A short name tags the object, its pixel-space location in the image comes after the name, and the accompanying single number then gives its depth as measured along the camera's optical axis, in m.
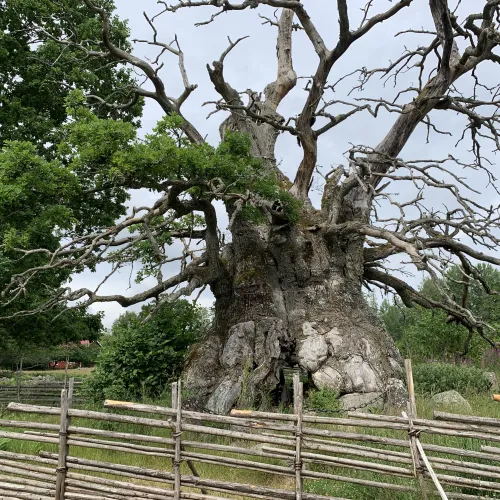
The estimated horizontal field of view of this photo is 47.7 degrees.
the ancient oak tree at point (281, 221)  7.30
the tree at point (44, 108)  9.73
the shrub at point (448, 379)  9.99
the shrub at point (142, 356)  8.56
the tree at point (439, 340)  14.21
